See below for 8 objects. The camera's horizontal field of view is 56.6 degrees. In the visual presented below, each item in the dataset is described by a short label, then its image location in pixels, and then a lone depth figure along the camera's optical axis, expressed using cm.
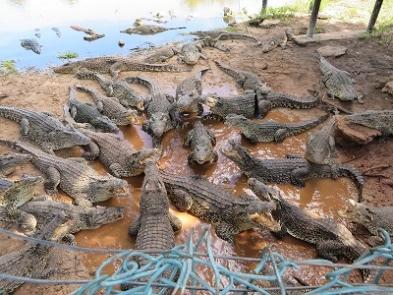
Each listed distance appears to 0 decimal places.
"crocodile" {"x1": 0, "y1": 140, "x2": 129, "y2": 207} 504
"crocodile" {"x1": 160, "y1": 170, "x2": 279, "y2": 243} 438
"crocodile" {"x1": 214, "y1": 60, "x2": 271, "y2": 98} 765
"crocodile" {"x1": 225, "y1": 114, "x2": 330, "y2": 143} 645
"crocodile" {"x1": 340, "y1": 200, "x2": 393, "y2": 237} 459
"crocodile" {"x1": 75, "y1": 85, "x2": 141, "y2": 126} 686
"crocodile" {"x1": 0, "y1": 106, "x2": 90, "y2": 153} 603
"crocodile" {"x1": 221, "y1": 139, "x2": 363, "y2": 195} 552
